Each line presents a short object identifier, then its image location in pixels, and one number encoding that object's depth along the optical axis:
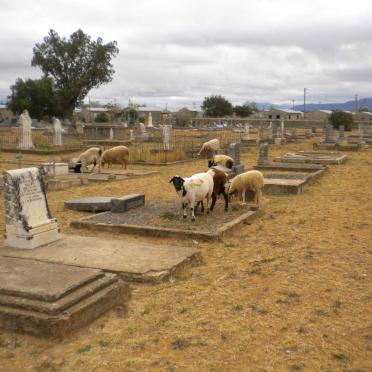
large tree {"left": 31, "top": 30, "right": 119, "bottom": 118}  53.97
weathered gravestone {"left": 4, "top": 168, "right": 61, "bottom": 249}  7.13
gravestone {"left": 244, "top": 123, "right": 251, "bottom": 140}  37.92
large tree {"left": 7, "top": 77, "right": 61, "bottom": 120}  57.31
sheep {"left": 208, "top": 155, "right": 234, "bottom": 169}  14.48
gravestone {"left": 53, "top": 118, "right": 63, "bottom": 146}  30.66
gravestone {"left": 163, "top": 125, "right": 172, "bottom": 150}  26.09
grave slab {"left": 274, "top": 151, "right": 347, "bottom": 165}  21.77
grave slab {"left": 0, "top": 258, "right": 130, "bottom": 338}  4.70
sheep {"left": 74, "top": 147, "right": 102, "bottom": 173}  18.14
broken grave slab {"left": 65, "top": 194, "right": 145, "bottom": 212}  10.41
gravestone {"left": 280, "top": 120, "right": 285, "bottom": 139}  39.76
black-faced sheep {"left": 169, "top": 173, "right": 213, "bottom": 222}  9.07
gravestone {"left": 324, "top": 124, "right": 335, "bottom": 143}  33.78
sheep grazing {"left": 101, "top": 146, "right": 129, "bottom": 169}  19.50
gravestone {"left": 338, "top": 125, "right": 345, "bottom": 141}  34.56
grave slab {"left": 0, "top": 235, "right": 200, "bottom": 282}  6.30
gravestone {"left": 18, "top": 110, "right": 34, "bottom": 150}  28.47
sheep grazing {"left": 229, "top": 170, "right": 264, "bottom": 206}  10.93
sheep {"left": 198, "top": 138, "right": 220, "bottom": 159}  23.39
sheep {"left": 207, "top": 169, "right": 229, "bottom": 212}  10.05
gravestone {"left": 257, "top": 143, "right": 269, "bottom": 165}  19.94
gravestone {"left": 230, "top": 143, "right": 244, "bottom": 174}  16.00
